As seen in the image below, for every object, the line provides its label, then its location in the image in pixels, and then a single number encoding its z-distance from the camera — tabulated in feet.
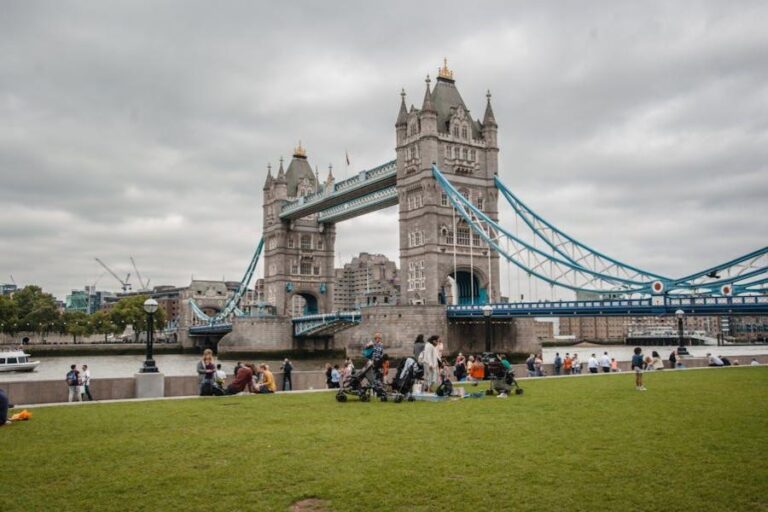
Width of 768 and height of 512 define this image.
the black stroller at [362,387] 52.21
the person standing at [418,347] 57.57
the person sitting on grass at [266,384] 60.80
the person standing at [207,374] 58.03
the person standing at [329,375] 68.28
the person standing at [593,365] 91.61
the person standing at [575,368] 94.43
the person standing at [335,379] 67.82
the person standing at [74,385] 57.21
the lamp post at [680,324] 105.50
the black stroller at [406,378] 51.41
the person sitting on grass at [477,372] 72.23
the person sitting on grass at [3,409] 39.40
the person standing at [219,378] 59.72
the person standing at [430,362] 57.57
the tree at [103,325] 341.00
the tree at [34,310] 309.42
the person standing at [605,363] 92.22
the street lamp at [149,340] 62.23
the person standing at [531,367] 89.20
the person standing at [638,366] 57.47
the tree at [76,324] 332.19
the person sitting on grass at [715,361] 96.22
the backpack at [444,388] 53.88
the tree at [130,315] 340.80
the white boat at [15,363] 162.09
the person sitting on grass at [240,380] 58.75
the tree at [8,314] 299.79
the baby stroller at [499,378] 56.57
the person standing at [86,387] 58.42
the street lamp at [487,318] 80.79
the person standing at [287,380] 69.10
